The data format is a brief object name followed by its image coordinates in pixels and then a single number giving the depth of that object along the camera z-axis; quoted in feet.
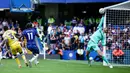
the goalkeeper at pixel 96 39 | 76.69
